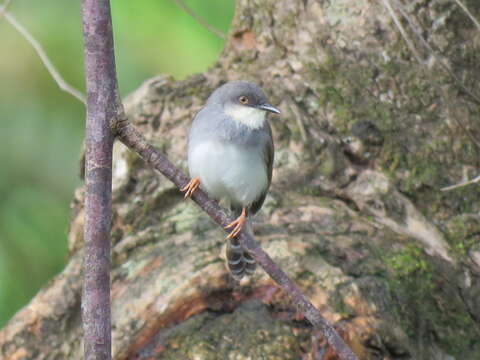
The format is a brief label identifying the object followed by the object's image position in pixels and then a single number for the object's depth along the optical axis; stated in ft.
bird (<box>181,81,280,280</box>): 21.50
